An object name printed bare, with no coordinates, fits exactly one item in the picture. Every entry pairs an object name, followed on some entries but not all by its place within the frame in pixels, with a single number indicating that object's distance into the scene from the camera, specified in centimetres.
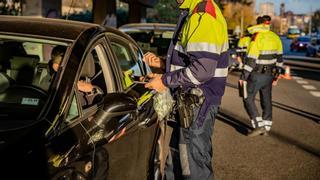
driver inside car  371
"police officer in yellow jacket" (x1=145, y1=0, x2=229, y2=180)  390
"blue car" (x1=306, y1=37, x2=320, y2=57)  4275
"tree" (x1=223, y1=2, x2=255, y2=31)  8304
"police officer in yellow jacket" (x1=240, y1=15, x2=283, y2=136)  870
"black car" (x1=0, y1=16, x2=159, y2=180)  286
